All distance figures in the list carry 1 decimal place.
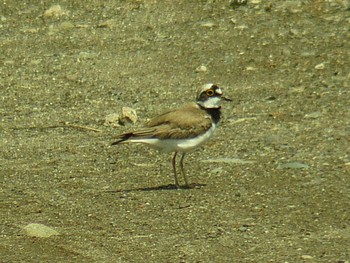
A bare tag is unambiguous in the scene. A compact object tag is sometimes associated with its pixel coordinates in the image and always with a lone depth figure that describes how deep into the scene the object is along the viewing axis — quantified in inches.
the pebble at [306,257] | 290.7
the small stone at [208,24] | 531.5
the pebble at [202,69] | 488.6
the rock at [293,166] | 377.1
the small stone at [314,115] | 430.9
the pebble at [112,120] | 434.6
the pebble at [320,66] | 481.1
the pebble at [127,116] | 433.4
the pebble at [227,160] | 387.4
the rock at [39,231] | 318.0
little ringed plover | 355.3
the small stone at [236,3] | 548.4
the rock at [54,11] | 559.8
